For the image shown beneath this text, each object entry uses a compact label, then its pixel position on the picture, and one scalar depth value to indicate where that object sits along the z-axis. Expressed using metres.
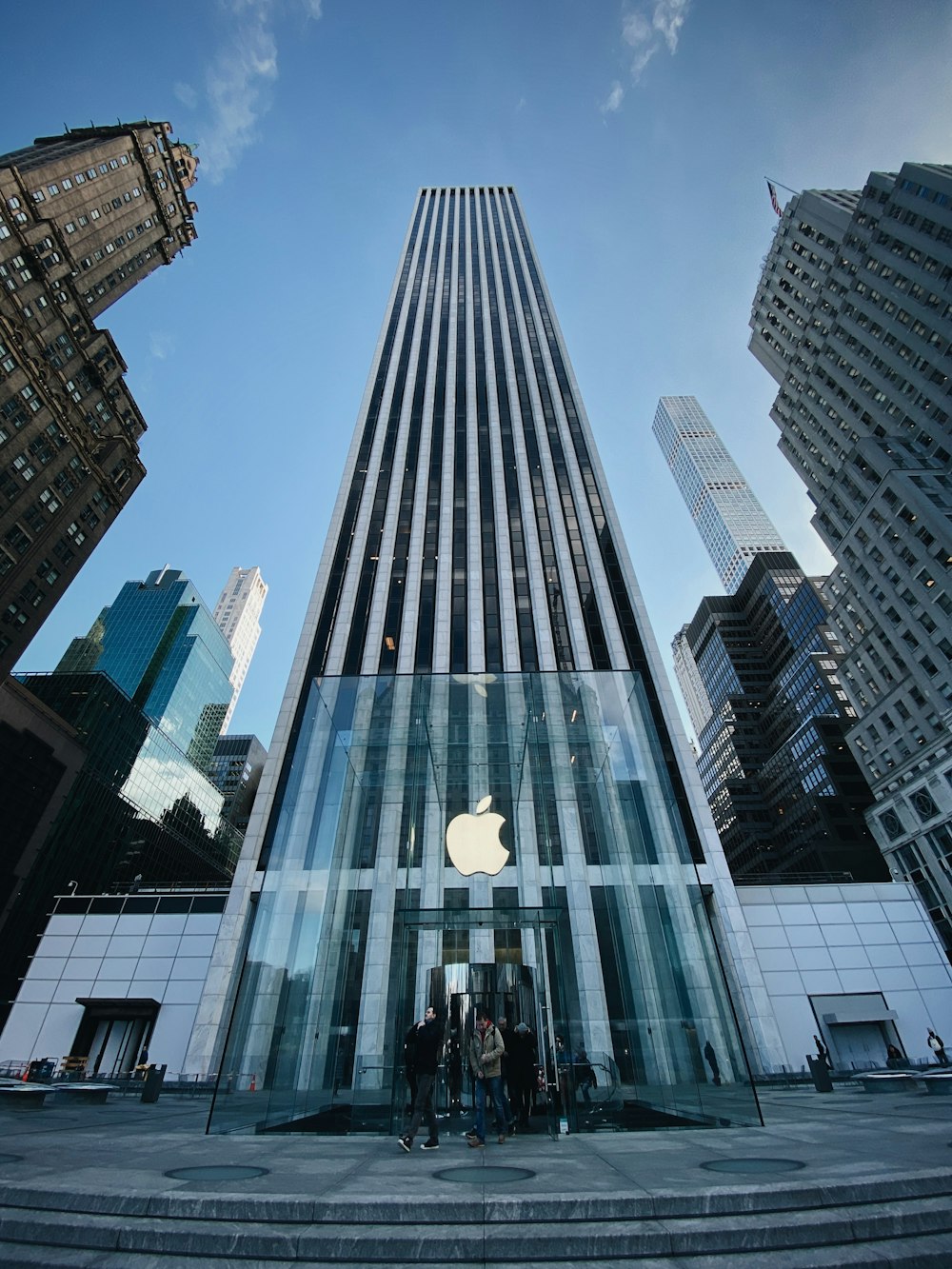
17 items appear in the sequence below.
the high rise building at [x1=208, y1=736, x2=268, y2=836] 127.59
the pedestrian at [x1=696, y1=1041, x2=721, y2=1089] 11.52
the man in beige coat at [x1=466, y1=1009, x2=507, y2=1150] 9.37
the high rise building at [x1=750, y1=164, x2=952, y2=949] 57.25
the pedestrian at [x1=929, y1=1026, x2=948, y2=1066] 24.95
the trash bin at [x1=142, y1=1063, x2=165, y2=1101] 19.00
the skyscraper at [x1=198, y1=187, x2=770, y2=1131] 11.98
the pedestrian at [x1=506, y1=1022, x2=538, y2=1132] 11.01
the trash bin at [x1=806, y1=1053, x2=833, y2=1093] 18.83
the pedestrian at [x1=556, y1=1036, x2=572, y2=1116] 11.14
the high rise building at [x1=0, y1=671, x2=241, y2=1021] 58.53
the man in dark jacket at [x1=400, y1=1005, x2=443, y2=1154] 9.26
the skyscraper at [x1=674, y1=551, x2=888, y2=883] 80.12
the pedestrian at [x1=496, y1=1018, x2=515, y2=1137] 10.99
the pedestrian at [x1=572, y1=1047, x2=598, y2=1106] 12.10
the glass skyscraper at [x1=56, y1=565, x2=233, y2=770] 112.62
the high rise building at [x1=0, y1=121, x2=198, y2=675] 63.22
